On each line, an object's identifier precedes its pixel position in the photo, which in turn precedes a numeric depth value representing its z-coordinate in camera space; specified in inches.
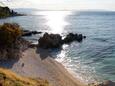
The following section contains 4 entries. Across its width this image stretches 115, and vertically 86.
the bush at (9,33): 1578.5
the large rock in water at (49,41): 2368.4
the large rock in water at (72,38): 2967.5
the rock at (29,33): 3471.5
